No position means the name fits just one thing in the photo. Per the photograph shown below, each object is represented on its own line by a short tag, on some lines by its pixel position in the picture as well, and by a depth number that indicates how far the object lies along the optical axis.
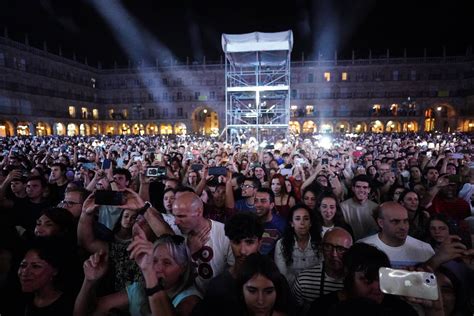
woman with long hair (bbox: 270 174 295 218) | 4.95
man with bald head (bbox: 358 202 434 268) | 2.99
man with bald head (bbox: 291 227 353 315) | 2.57
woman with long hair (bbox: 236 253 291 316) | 1.97
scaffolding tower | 16.44
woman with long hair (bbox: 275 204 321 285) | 3.09
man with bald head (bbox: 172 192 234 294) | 2.85
